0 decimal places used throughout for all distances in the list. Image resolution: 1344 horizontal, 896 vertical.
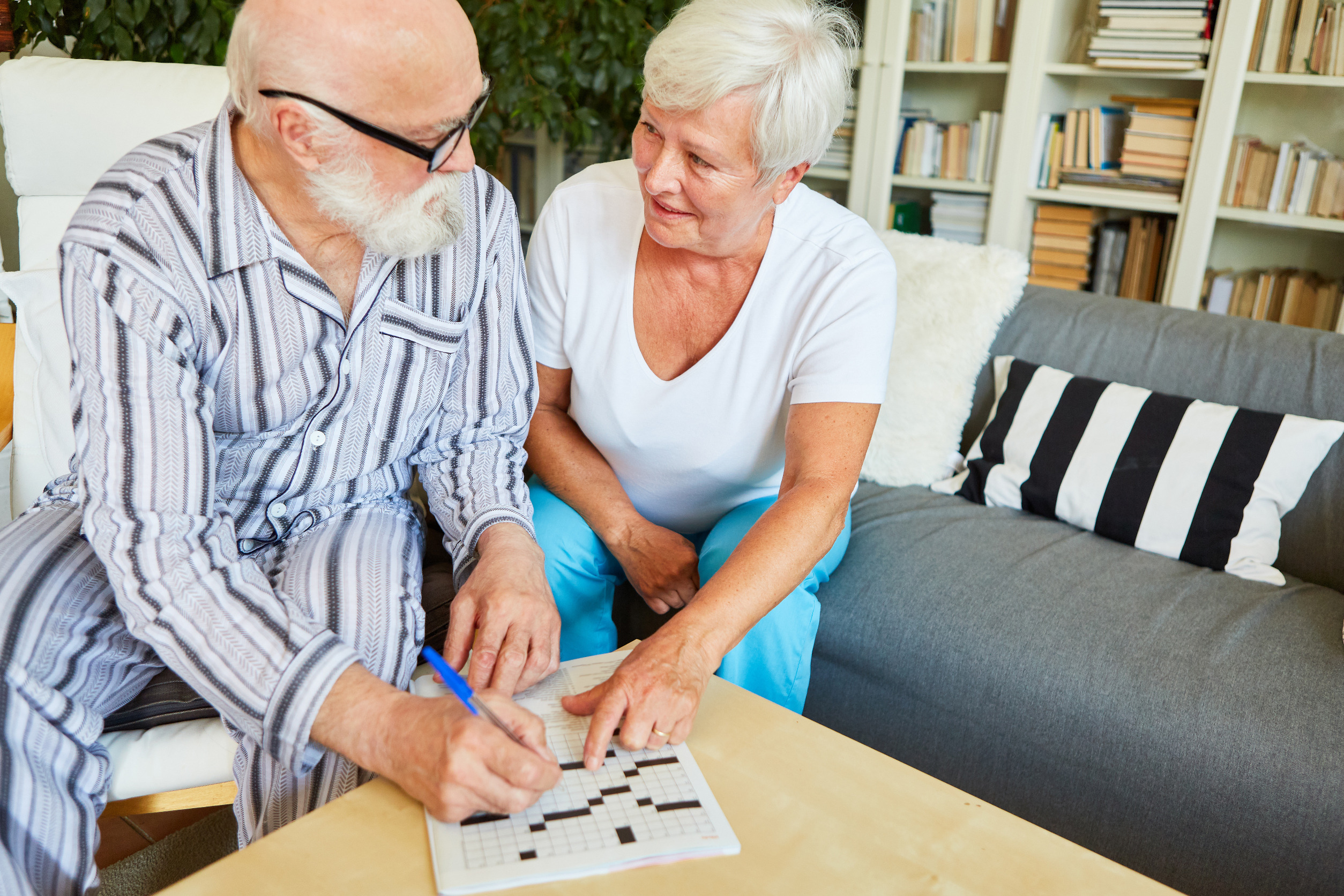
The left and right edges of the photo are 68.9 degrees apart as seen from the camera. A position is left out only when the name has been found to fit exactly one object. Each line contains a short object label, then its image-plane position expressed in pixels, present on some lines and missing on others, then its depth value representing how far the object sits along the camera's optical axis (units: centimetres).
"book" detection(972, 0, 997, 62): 283
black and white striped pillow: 155
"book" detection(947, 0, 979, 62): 288
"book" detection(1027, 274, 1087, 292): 290
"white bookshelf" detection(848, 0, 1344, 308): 247
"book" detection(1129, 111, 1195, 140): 256
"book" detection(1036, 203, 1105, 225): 282
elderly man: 83
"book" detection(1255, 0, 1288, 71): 239
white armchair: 131
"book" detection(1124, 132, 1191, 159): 259
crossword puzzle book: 68
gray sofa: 119
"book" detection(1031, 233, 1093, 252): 284
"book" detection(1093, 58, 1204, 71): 250
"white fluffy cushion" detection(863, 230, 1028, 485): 182
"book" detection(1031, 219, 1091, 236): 283
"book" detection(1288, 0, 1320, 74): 235
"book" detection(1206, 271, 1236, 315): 266
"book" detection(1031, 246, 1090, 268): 287
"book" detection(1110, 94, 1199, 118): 256
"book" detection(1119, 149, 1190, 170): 260
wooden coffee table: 68
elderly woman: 112
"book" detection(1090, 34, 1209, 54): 247
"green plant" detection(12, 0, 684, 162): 220
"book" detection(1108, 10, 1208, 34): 246
